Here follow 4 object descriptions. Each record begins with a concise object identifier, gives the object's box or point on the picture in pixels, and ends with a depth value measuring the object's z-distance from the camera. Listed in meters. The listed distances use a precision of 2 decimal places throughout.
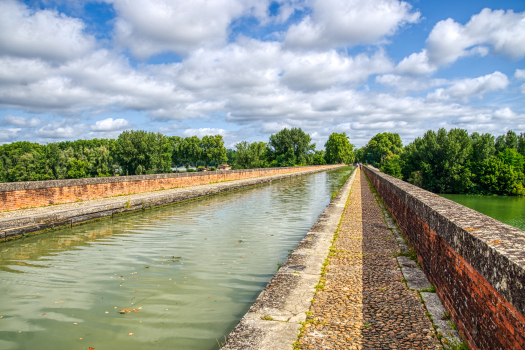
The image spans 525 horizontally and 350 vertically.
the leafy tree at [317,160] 90.74
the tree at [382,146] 121.75
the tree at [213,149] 93.50
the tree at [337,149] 118.38
